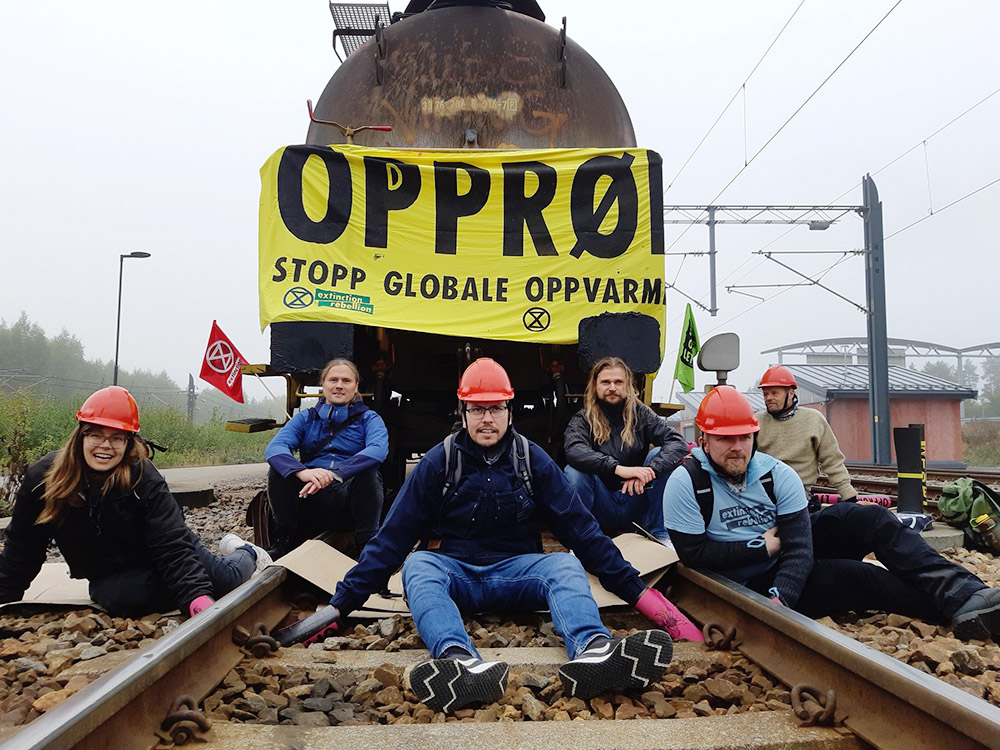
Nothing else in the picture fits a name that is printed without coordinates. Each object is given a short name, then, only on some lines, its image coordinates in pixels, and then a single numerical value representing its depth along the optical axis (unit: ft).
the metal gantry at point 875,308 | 59.57
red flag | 32.55
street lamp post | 78.69
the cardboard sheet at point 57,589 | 11.39
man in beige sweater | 16.44
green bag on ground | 17.31
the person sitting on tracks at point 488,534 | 9.61
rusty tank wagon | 19.07
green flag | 24.43
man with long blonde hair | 14.32
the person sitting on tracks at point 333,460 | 14.74
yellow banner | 17.99
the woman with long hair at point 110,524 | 10.17
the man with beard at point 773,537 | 10.20
